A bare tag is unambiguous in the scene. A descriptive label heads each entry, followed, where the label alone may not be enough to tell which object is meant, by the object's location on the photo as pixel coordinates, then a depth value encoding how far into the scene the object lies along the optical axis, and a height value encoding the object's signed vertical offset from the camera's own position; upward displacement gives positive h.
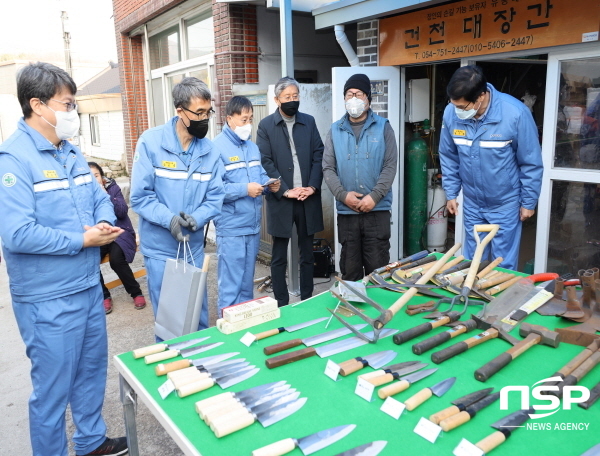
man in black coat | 4.71 -0.39
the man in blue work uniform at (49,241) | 2.41 -0.50
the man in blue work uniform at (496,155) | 3.57 -0.20
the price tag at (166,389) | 1.87 -0.94
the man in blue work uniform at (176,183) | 3.20 -0.31
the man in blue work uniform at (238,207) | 4.08 -0.60
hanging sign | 3.94 +0.89
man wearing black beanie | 4.27 -0.36
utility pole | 22.66 +4.59
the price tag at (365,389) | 1.80 -0.93
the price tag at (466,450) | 1.49 -0.95
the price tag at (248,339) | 2.26 -0.93
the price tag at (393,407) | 1.71 -0.94
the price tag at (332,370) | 1.94 -0.93
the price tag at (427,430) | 1.58 -0.95
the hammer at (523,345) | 1.90 -0.90
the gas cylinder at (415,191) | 6.07 -0.75
